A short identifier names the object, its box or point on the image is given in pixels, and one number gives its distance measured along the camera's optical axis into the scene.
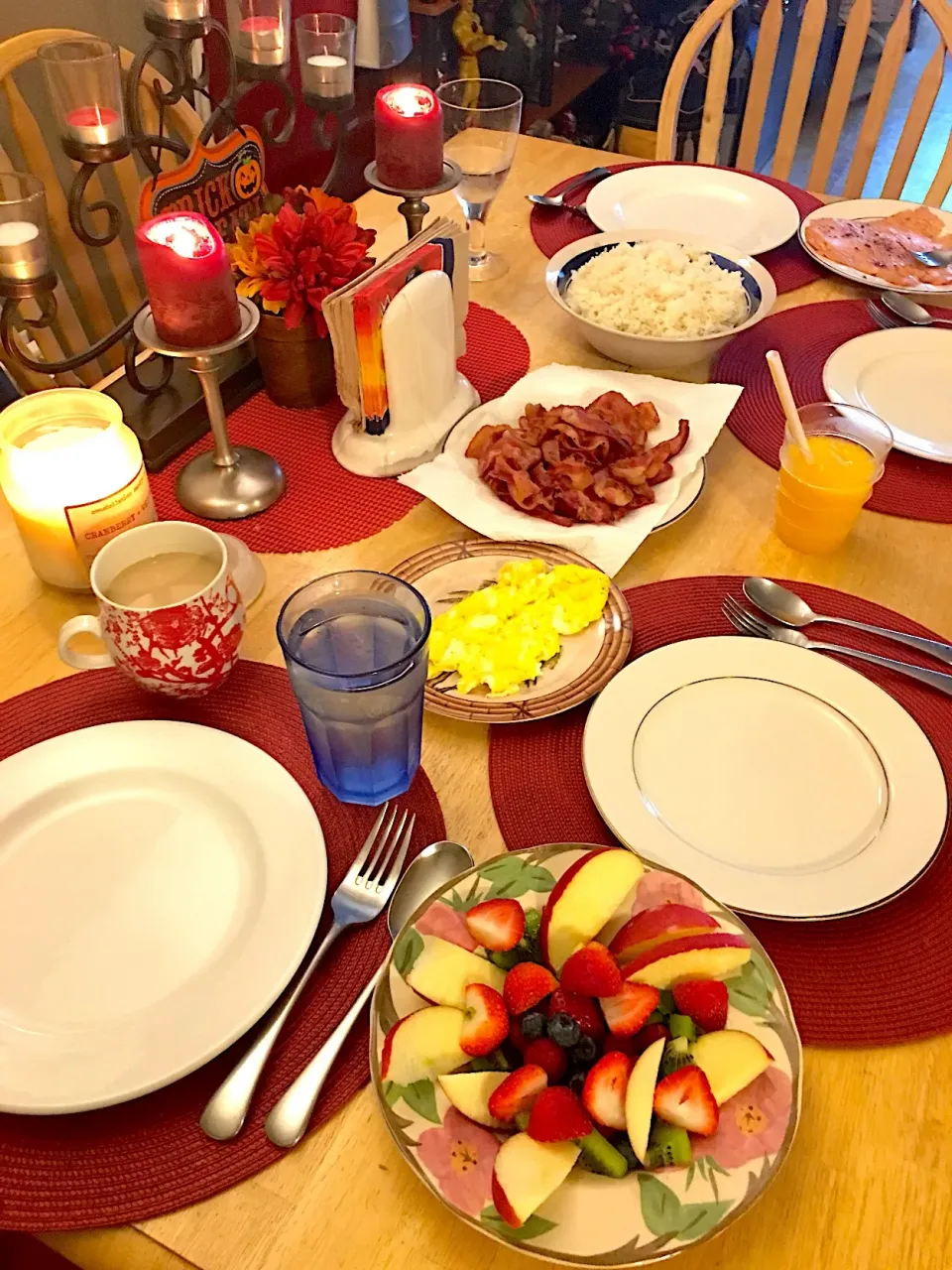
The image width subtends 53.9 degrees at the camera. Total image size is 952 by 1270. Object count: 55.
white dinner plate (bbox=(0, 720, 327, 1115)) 0.63
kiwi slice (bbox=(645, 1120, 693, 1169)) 0.55
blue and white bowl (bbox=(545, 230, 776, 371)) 1.23
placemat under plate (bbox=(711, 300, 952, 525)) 1.12
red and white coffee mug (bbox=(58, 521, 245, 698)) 0.80
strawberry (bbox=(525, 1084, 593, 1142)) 0.53
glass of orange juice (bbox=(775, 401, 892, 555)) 1.01
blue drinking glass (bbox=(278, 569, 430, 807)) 0.74
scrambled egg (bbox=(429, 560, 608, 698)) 0.90
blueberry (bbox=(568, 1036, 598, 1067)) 0.57
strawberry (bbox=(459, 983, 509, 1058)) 0.57
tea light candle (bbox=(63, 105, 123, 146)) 0.96
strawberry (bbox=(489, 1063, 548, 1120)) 0.55
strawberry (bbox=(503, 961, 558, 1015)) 0.59
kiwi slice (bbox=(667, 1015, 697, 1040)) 0.59
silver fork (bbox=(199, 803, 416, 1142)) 0.61
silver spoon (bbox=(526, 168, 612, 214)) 1.63
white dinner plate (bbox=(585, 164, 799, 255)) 1.57
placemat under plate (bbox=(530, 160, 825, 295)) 1.50
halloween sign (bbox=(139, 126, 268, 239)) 1.04
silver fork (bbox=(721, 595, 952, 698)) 0.90
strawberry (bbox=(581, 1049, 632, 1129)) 0.55
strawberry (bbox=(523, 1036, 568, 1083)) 0.57
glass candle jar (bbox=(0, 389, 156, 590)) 0.90
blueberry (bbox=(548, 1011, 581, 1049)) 0.57
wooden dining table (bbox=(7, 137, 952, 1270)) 0.58
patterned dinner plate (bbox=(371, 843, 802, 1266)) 0.53
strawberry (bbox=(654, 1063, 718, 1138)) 0.55
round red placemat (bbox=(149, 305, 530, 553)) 1.08
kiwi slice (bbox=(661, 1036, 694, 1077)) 0.57
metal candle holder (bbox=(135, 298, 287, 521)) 1.08
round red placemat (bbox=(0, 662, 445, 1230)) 0.59
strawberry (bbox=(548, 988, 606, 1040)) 0.58
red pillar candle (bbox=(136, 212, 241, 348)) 0.90
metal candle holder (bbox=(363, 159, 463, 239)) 1.21
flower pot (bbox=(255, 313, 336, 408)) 1.17
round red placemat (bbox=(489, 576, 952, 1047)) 0.68
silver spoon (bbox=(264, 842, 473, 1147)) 0.61
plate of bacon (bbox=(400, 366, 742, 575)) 1.05
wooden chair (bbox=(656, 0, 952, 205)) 1.81
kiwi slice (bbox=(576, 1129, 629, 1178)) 0.55
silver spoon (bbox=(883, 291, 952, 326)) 1.37
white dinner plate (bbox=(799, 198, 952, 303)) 1.54
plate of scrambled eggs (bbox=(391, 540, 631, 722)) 0.88
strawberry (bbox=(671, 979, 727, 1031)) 0.59
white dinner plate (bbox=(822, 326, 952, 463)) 1.20
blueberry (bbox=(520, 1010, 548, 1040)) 0.58
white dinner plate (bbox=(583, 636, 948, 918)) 0.74
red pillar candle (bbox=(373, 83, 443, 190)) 1.16
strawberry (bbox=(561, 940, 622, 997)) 0.59
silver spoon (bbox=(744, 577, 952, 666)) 0.93
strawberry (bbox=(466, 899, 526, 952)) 0.63
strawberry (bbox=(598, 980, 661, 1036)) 0.58
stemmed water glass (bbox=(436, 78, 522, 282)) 1.42
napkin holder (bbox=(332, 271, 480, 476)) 1.08
